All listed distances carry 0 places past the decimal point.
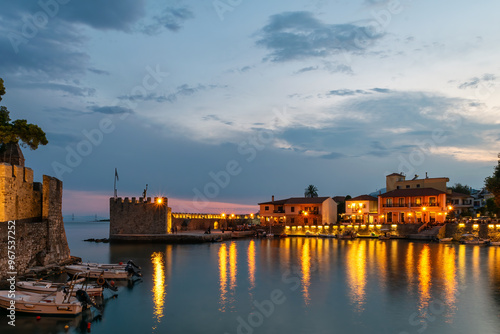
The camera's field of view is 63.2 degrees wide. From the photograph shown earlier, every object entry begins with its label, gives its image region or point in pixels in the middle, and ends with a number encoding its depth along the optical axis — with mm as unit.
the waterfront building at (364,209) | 72062
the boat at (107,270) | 25547
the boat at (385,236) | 61325
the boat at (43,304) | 17781
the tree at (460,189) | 101931
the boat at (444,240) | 54675
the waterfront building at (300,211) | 74938
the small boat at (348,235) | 64188
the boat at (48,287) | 19484
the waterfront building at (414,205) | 64625
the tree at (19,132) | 24250
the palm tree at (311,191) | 108000
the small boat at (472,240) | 53156
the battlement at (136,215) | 55531
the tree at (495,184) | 48938
